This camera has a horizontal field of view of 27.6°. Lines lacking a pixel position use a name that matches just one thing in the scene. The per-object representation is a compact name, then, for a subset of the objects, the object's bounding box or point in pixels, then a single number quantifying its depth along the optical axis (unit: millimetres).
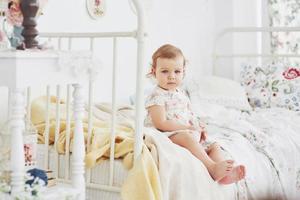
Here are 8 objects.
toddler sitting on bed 2238
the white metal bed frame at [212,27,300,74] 3783
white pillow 3516
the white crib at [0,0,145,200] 1632
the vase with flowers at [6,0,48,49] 1753
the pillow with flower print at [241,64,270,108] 3639
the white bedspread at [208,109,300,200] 2445
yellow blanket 1921
